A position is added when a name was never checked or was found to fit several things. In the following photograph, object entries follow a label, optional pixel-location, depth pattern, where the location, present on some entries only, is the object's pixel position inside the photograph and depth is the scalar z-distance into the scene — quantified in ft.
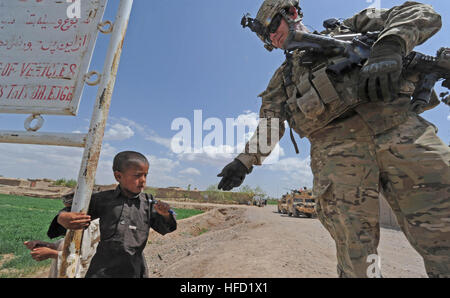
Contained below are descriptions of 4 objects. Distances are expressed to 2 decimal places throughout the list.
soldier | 4.17
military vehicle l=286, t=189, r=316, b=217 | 56.20
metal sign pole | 4.31
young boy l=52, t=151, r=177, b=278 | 5.24
